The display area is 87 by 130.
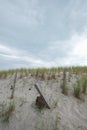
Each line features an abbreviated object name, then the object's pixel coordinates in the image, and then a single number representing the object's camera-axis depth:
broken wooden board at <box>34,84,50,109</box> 2.63
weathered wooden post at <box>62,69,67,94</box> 3.04
